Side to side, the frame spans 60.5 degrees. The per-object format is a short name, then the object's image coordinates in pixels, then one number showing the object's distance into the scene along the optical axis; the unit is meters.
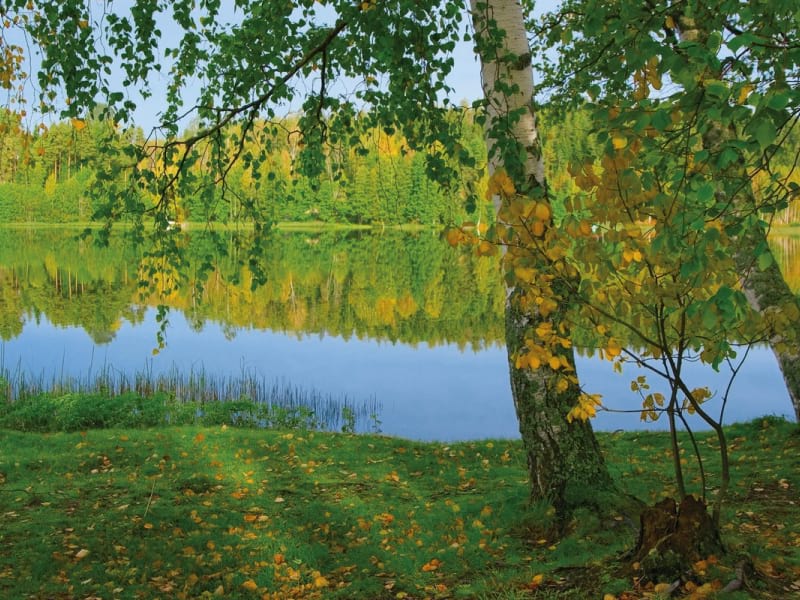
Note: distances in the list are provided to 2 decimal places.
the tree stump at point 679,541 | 3.66
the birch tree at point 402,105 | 4.69
